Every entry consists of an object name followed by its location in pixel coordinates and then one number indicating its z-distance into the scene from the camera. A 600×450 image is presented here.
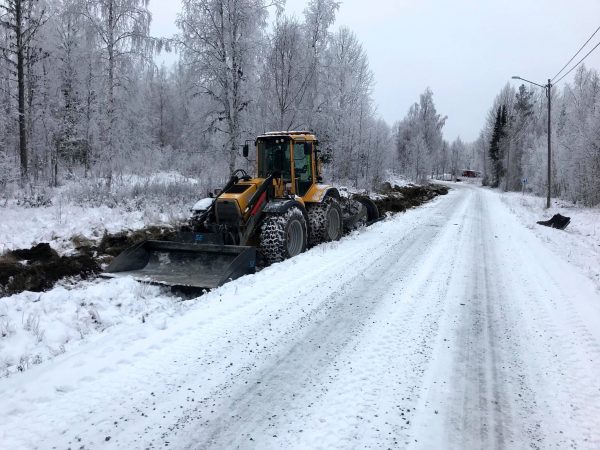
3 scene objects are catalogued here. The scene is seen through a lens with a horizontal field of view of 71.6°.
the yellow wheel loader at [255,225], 7.50
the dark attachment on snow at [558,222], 16.27
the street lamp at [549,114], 23.74
